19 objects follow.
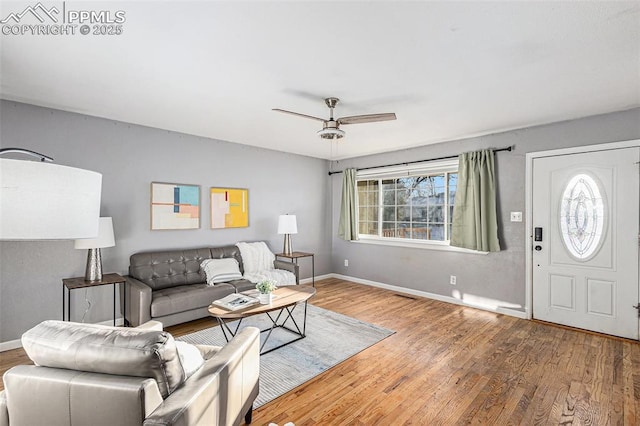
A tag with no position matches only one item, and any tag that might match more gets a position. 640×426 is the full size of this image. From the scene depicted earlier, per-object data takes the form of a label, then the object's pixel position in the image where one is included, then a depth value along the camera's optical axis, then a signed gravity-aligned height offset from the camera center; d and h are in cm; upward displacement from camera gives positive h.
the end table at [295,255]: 504 -72
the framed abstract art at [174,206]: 402 +9
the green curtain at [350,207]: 588 +12
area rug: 247 -137
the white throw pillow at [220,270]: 398 -78
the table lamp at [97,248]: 317 -38
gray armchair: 115 -68
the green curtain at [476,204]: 412 +14
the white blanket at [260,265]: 439 -82
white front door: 324 -29
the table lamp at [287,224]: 496 -19
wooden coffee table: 266 -89
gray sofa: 325 -93
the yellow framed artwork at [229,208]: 462 +8
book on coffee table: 275 -85
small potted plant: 293 -77
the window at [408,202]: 478 +21
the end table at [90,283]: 306 -74
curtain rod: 404 +88
